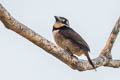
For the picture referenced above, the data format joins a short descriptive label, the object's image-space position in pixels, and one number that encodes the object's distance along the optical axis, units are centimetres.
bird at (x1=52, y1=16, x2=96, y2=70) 1135
